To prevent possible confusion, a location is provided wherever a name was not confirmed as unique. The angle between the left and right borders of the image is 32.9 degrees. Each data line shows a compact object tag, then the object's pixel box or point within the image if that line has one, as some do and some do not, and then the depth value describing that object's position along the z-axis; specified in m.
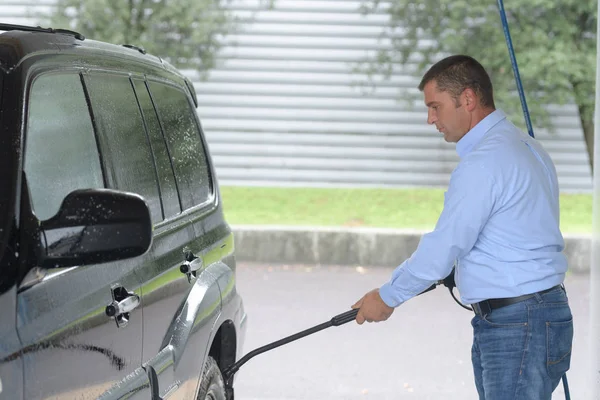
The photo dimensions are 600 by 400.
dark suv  2.27
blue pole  4.73
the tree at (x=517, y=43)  13.44
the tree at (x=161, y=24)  13.73
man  3.74
